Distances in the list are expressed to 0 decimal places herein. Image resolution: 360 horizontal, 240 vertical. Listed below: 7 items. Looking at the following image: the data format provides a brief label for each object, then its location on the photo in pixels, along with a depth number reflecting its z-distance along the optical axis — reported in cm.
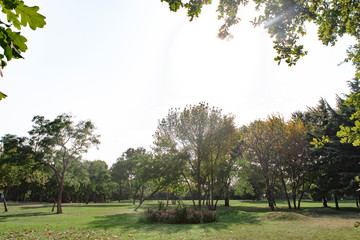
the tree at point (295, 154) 2575
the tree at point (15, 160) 2367
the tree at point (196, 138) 1997
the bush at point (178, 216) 1466
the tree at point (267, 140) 2523
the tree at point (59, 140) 2564
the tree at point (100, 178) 5244
